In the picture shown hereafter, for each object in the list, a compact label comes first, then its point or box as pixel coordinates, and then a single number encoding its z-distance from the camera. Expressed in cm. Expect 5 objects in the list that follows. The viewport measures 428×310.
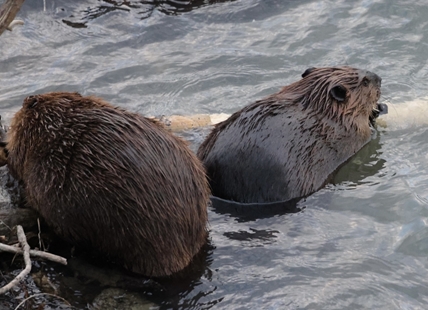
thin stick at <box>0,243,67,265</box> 634
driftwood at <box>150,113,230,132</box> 1106
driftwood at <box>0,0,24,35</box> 713
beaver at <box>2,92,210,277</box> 698
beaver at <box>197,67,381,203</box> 877
